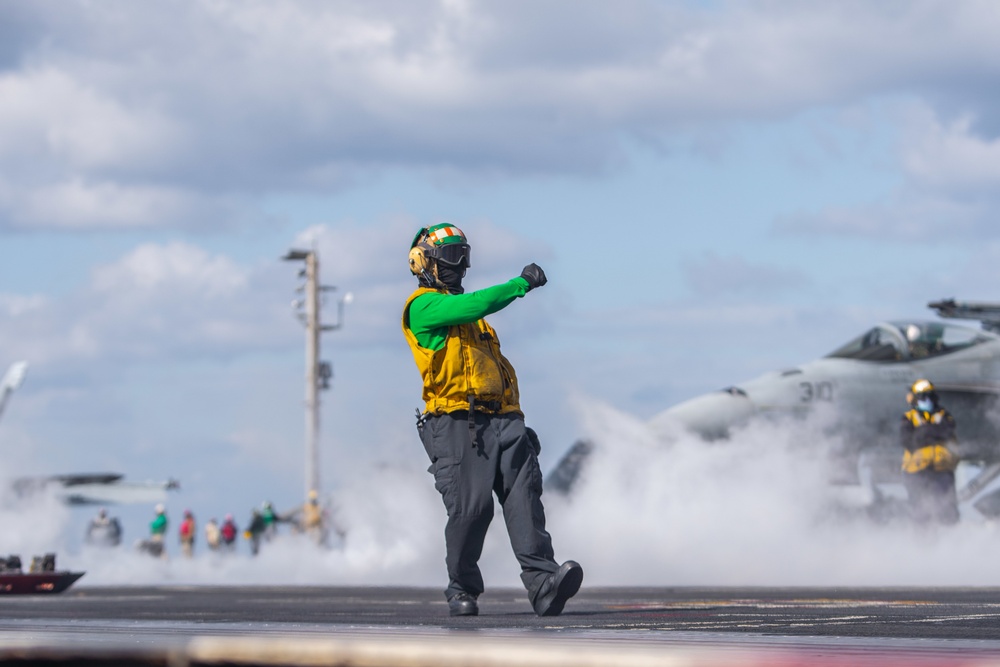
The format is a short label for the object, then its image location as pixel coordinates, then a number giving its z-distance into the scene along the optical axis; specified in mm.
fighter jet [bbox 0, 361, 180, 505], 45406
